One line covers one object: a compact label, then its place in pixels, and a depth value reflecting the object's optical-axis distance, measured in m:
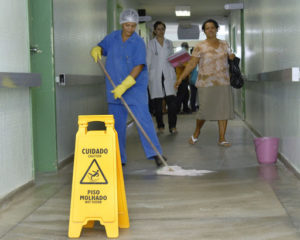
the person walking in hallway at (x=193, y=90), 12.70
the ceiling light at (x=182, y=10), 12.80
